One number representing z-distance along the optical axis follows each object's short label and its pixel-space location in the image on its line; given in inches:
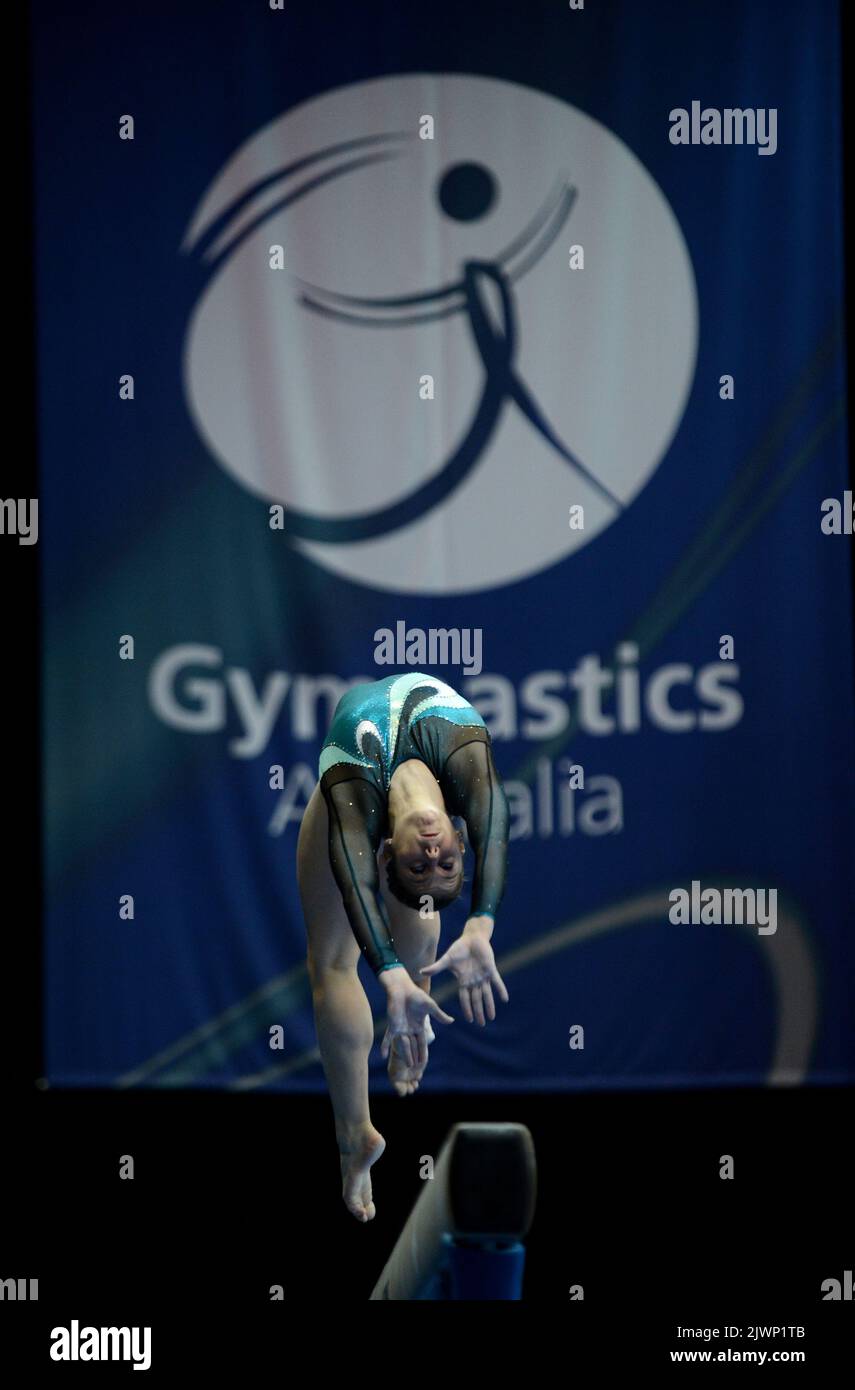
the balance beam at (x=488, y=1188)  287.4
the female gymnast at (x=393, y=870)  301.4
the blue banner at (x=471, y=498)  565.3
